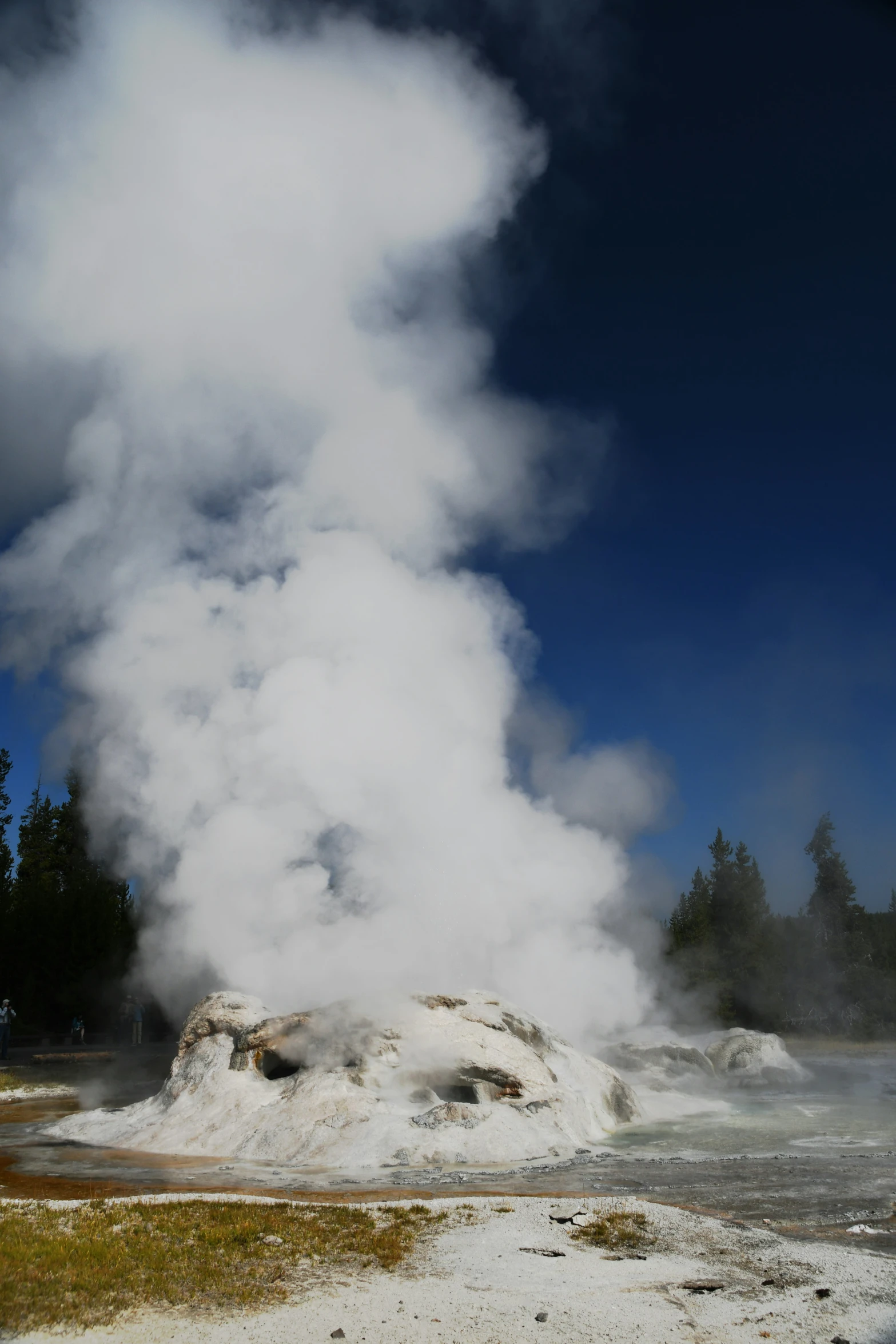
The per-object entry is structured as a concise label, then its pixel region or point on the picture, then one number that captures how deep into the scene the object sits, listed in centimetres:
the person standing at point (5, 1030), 2516
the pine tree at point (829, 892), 4197
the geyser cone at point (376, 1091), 1273
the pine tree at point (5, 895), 3189
